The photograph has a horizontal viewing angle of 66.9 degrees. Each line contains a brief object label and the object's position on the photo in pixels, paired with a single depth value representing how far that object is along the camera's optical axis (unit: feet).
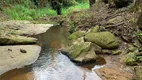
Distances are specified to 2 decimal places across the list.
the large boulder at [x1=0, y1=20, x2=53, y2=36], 20.82
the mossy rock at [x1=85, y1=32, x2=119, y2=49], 14.88
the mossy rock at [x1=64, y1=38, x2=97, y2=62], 13.42
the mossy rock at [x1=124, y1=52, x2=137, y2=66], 12.47
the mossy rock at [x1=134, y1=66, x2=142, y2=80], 10.46
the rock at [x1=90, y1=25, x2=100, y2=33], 17.04
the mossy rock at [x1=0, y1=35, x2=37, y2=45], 16.36
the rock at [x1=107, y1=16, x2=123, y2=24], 16.90
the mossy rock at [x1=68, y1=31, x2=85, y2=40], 17.86
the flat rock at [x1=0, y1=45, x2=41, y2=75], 12.59
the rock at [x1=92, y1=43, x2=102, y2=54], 14.67
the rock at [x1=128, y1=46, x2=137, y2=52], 13.92
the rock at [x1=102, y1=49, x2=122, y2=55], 14.41
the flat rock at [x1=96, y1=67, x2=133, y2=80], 11.24
